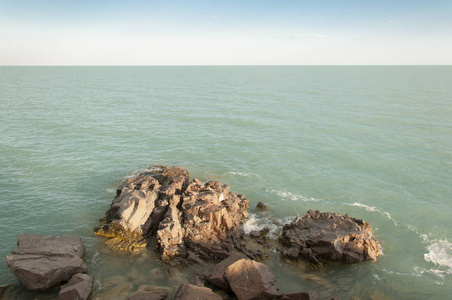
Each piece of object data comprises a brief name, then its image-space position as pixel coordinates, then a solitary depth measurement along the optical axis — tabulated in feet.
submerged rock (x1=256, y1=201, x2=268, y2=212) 110.93
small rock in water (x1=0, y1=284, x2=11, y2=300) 67.47
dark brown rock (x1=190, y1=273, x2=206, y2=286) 70.68
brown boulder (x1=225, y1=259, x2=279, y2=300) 66.33
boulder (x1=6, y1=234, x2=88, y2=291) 68.80
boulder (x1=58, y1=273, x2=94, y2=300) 64.49
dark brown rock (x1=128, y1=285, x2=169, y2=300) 65.45
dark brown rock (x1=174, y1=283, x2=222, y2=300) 61.46
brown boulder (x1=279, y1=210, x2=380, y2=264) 83.10
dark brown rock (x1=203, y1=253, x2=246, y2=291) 70.28
